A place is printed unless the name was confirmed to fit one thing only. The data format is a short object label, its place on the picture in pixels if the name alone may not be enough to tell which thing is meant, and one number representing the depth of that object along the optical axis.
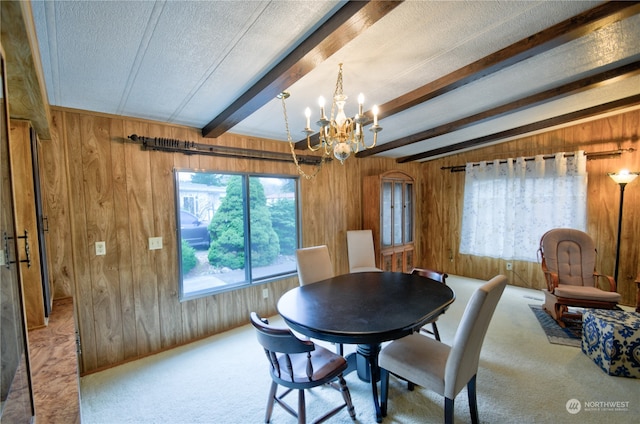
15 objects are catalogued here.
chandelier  1.75
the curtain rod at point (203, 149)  2.46
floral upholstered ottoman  2.11
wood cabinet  4.16
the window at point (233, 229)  2.80
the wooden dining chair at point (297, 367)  1.42
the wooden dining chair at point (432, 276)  2.50
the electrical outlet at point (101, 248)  2.30
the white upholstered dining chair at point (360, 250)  3.82
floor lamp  3.28
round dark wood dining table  1.53
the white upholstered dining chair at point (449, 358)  1.41
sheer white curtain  3.85
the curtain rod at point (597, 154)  3.54
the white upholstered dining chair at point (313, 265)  2.62
